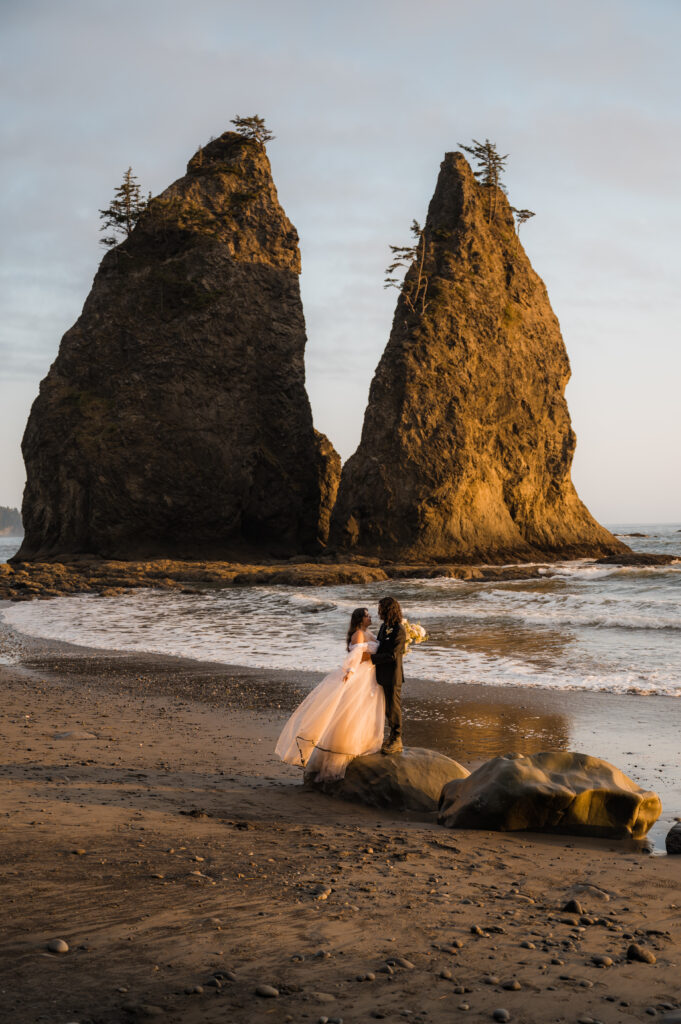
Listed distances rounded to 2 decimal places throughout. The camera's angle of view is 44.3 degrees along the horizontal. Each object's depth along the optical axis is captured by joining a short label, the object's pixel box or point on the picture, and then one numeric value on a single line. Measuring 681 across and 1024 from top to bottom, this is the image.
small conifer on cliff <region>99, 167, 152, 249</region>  57.06
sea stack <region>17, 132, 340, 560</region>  52.59
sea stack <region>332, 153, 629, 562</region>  50.66
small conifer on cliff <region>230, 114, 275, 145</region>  60.66
